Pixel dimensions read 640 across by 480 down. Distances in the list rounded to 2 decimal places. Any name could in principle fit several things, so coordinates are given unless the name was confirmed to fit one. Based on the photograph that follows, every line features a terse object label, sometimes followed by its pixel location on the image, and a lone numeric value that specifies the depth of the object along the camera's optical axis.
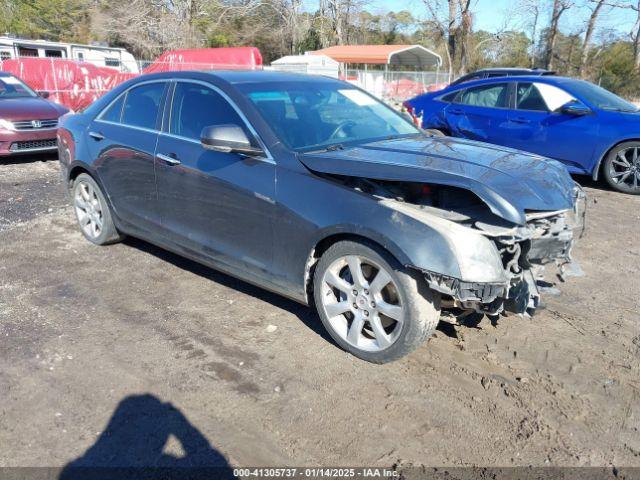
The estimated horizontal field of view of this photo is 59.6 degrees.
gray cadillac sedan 3.13
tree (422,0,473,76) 30.84
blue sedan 7.79
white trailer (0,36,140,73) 23.74
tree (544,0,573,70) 35.06
